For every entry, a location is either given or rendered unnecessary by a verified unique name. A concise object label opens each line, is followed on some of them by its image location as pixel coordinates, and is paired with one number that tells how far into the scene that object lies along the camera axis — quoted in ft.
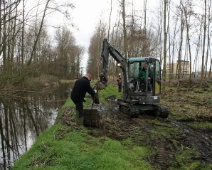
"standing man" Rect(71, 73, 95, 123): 22.62
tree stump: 22.82
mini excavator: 29.19
